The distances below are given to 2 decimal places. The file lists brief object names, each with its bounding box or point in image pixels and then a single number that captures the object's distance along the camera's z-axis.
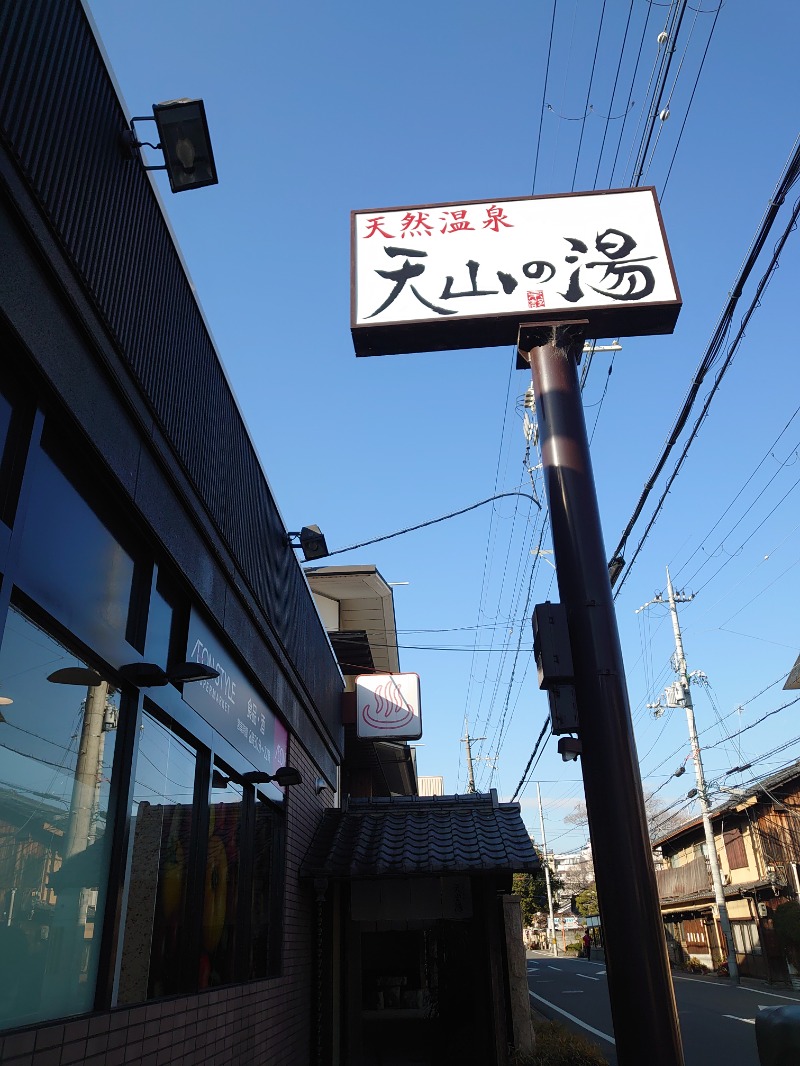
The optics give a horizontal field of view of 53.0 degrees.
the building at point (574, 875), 105.37
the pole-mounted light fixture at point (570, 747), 5.41
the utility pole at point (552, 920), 67.40
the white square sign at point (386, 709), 14.33
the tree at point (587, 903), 66.25
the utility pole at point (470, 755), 51.29
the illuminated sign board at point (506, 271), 7.88
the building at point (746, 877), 31.97
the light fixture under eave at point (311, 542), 10.07
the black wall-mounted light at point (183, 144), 5.36
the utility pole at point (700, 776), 32.19
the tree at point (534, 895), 59.59
